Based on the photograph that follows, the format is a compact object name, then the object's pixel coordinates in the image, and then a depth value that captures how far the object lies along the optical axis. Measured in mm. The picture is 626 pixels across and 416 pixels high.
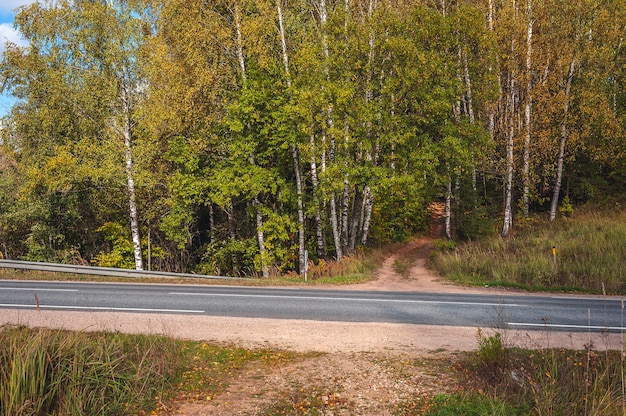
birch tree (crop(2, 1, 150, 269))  20875
